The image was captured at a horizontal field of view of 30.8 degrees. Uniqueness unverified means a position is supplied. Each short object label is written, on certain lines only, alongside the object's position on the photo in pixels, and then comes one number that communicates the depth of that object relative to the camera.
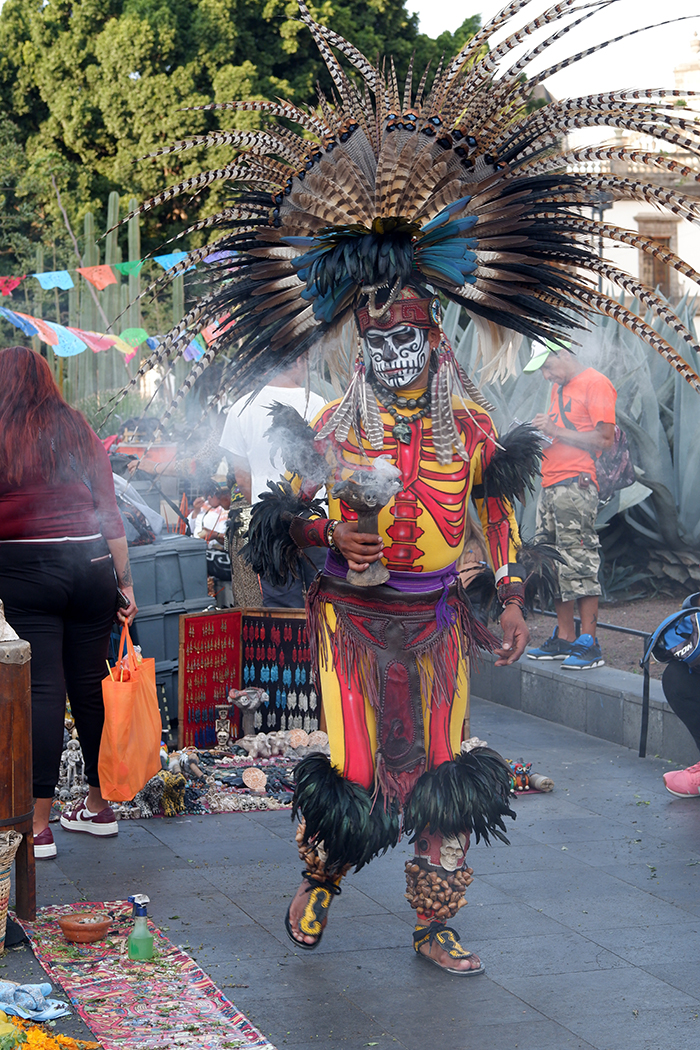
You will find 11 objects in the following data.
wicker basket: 3.77
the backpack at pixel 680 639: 5.54
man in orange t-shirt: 7.64
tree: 27.83
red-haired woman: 4.63
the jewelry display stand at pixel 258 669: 6.69
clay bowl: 4.00
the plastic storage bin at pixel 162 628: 6.89
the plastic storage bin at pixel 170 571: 6.88
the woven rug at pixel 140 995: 3.35
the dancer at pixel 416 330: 3.87
